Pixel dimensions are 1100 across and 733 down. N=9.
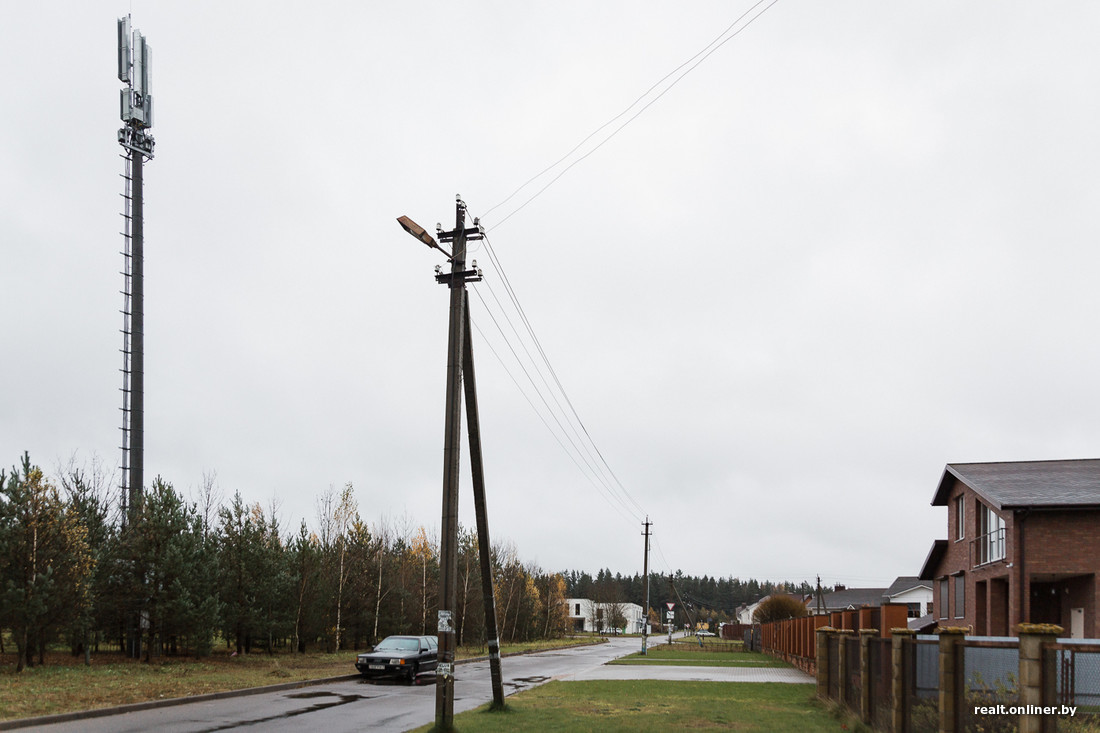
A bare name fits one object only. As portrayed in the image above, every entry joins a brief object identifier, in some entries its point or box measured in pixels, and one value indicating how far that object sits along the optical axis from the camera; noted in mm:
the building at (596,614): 123562
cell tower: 39125
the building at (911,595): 80750
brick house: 25250
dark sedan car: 25391
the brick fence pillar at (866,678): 14602
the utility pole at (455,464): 14680
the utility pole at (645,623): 52238
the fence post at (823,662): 20750
